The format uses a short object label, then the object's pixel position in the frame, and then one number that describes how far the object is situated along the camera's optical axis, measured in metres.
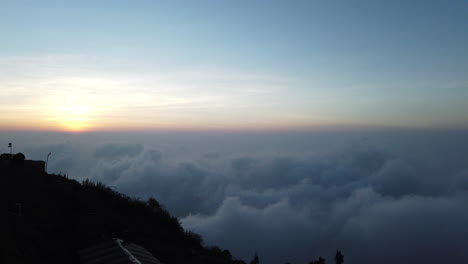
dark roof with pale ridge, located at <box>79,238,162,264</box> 9.20
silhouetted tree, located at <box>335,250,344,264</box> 18.51
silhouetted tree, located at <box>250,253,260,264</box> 17.83
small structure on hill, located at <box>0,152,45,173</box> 17.83
